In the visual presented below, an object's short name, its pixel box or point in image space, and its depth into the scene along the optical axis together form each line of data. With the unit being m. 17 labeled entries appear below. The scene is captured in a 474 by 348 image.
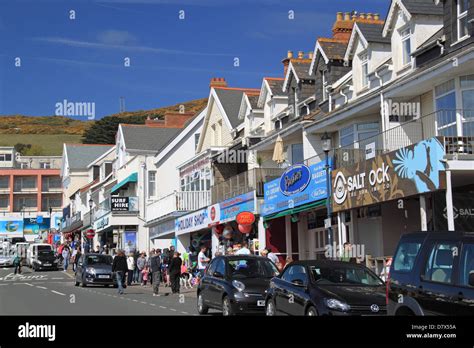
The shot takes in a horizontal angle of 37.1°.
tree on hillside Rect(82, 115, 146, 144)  108.56
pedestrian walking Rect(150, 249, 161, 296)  28.06
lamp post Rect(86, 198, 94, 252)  68.38
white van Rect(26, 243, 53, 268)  59.96
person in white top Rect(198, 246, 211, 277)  30.06
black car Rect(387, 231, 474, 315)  8.31
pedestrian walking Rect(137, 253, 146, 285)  36.50
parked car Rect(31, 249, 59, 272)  59.19
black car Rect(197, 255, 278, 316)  16.44
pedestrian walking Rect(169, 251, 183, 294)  27.59
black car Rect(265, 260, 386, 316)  12.37
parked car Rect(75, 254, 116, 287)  33.00
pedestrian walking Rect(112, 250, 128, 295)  27.86
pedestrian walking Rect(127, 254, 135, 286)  35.50
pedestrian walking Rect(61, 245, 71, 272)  59.25
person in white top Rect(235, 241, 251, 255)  25.73
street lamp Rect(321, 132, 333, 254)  22.39
